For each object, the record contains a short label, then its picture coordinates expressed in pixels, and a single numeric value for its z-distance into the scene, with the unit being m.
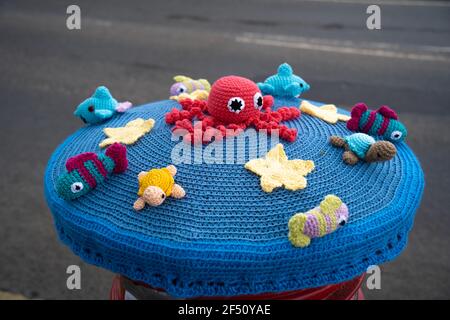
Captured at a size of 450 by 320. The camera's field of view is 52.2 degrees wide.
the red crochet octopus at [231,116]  1.55
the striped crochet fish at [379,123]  1.69
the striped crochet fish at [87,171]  1.41
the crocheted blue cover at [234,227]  1.27
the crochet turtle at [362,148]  1.47
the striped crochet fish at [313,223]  1.26
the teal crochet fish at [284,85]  1.95
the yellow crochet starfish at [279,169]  1.40
